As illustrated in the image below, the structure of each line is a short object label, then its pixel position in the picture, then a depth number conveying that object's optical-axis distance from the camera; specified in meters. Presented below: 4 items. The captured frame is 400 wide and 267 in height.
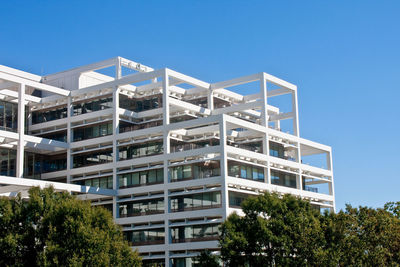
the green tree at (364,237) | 56.09
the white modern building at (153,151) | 73.94
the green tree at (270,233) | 58.00
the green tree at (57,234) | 54.12
